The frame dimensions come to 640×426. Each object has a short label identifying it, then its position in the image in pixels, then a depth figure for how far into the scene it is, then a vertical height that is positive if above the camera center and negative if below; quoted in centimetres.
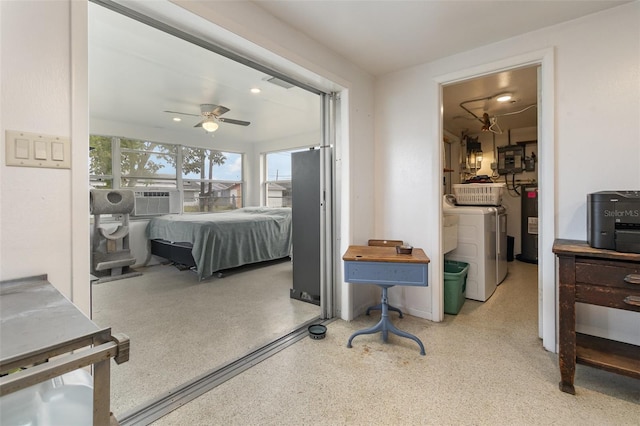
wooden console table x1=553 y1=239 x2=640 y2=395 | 150 -44
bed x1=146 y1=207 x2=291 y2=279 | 396 -38
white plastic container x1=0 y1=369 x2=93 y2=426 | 68 -45
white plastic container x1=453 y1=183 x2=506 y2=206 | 371 +22
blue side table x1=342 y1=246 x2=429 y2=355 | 196 -40
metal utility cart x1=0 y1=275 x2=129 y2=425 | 55 -27
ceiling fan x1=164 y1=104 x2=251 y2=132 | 392 +134
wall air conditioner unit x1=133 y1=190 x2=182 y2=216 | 517 +20
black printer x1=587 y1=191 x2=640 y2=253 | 153 -6
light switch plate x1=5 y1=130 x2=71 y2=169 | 104 +24
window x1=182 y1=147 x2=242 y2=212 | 588 +71
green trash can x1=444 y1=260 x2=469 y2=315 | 272 -74
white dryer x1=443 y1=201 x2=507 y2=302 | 309 -40
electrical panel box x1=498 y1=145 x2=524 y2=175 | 503 +89
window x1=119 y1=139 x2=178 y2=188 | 502 +88
